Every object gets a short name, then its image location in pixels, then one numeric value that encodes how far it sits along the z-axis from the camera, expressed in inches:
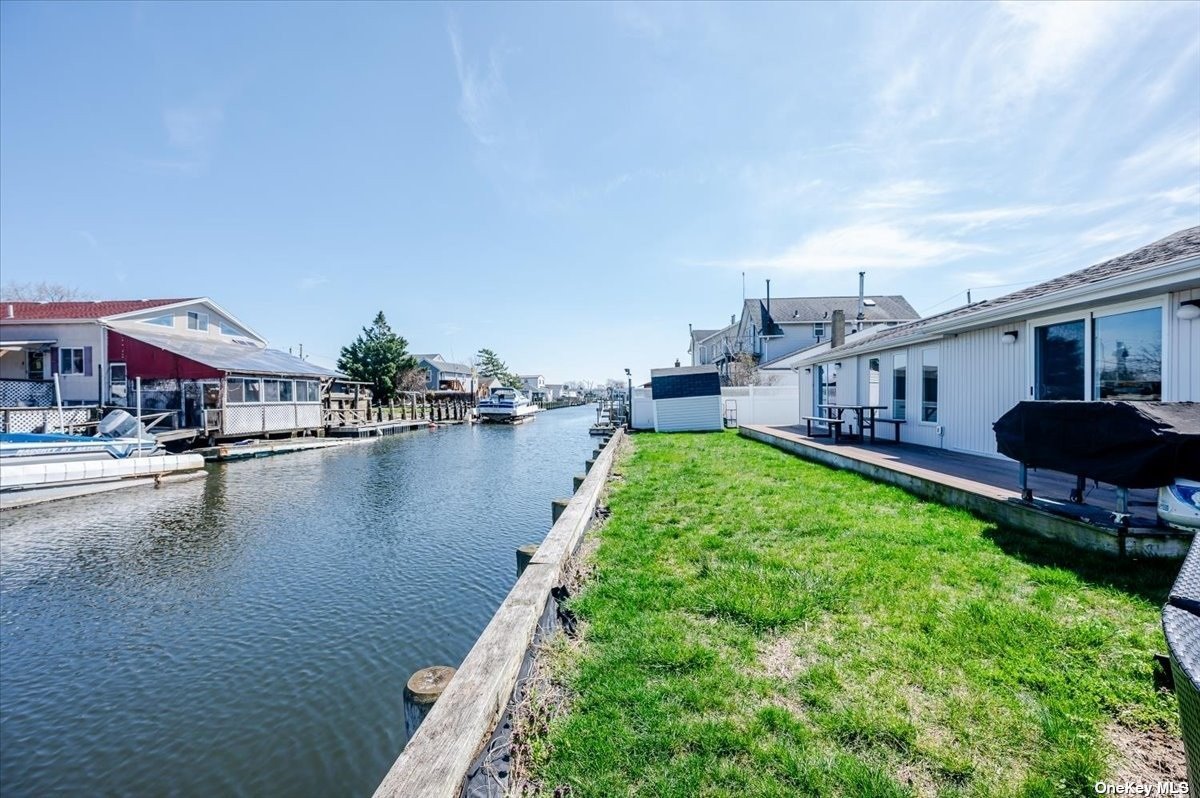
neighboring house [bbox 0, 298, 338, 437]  794.8
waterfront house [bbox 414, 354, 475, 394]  2335.5
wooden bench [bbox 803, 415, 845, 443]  450.8
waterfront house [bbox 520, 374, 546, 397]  3496.6
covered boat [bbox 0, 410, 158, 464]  480.4
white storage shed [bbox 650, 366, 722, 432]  725.9
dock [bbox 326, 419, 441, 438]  1055.6
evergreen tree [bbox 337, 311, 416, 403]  1643.7
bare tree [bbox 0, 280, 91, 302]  1641.2
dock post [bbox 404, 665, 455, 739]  102.0
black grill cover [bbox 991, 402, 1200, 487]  150.1
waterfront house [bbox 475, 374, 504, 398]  2278.4
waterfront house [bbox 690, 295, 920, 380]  1443.2
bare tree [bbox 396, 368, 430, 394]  1786.4
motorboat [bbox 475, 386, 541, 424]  1664.6
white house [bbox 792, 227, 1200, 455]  221.1
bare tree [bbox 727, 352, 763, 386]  1210.6
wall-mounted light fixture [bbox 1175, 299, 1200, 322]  212.1
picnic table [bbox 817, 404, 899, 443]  455.5
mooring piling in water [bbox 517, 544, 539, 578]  201.6
